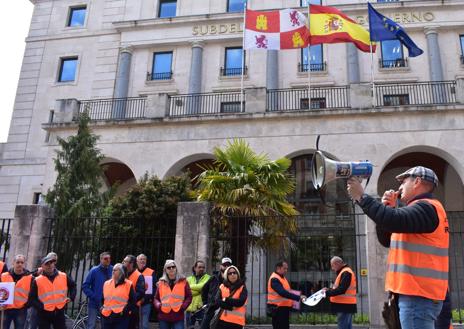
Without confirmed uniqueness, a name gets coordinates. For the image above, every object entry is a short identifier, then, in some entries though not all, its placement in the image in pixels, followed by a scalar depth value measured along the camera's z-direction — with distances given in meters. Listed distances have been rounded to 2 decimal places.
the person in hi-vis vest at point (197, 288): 10.11
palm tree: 12.34
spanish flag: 19.62
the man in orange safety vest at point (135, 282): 9.30
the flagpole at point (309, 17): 19.95
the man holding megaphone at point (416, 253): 3.48
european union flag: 19.47
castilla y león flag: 20.06
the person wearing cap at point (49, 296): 8.70
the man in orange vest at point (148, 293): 10.38
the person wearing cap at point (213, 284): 9.70
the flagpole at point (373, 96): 19.03
